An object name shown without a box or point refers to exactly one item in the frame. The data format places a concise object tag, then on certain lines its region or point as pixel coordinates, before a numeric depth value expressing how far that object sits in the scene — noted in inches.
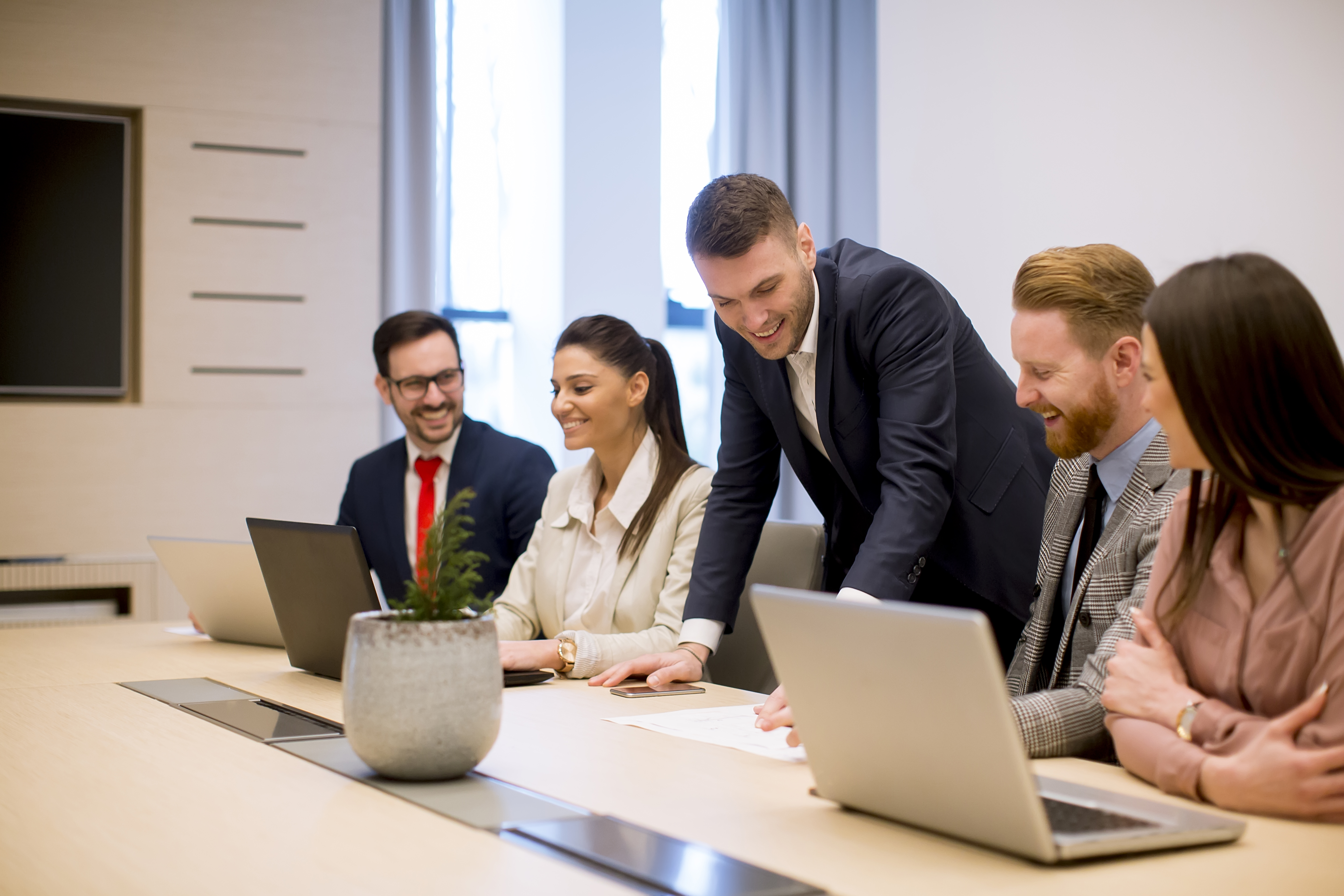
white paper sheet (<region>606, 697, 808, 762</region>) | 53.5
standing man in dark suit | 74.0
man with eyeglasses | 114.0
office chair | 87.4
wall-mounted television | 150.4
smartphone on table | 68.9
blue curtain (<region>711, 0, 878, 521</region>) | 197.2
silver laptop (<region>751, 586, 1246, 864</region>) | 34.9
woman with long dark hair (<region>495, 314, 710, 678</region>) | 89.3
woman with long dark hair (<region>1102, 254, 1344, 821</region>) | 42.3
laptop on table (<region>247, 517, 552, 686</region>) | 66.9
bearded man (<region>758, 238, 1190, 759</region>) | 62.0
